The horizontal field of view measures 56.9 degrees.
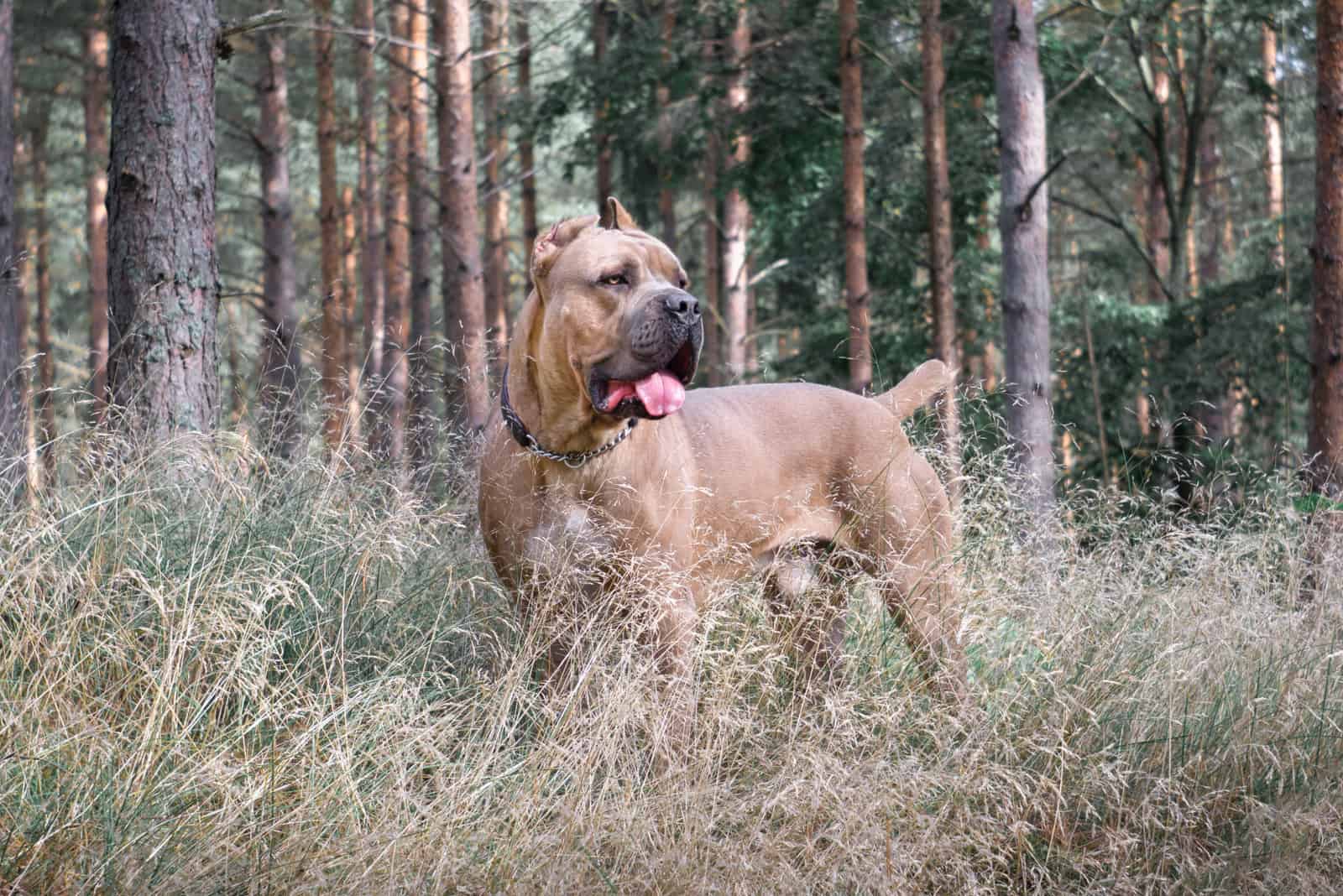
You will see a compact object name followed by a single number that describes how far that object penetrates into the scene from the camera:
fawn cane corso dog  3.48
